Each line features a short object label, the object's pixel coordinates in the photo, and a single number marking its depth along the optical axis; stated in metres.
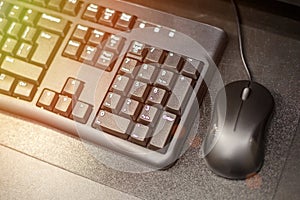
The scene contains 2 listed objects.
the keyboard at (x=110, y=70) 0.86
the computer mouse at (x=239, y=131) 0.83
